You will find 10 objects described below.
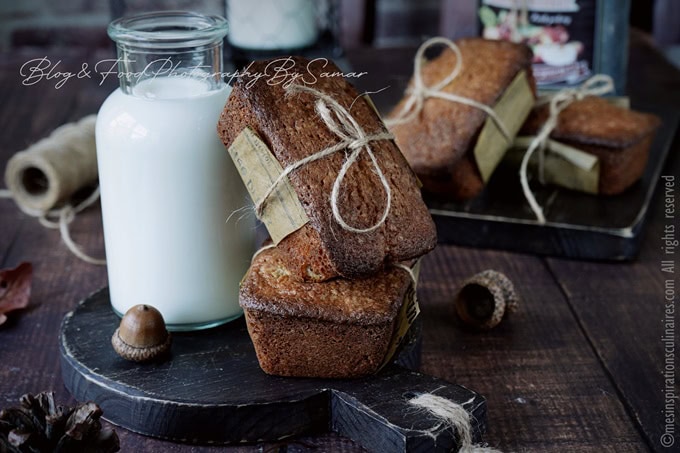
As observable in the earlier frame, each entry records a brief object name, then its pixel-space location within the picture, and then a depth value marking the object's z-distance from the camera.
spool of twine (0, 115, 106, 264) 0.88
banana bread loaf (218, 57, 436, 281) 0.65
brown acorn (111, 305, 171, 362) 0.67
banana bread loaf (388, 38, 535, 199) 0.83
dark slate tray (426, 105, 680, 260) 0.83
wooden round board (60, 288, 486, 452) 0.64
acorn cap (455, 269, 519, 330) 0.74
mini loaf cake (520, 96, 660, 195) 0.86
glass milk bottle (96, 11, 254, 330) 0.67
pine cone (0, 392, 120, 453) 0.60
